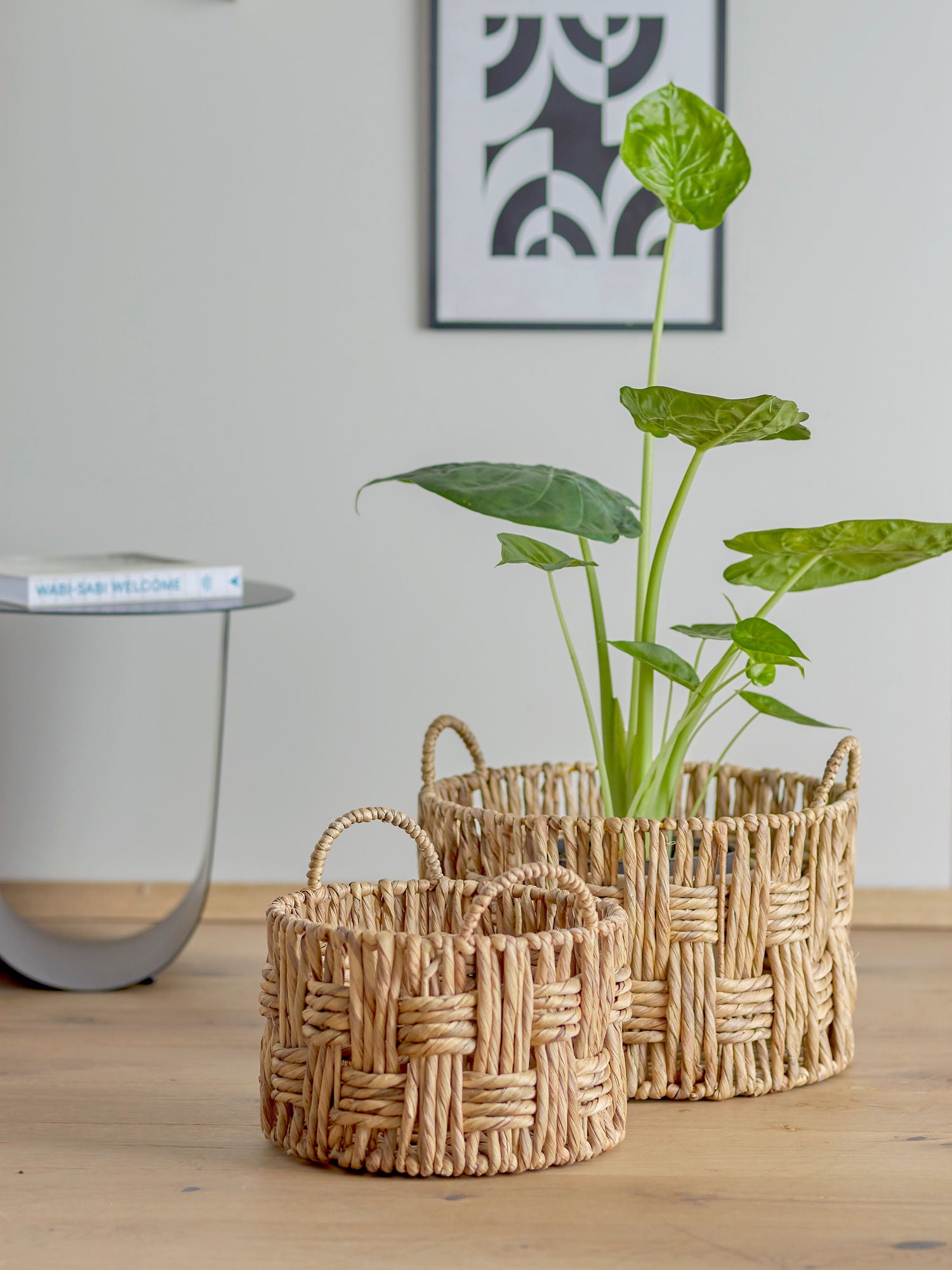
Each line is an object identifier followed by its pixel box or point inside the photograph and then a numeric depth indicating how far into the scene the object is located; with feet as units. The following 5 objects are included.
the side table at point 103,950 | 10.75
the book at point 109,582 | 10.17
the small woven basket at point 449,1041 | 8.88
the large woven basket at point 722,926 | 9.49
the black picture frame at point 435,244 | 11.42
